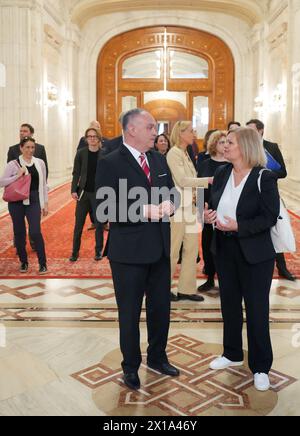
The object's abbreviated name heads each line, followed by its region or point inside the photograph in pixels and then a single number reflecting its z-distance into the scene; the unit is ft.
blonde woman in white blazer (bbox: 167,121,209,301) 15.74
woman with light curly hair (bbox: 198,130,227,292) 16.46
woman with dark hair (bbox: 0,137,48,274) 19.81
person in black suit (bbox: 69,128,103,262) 22.11
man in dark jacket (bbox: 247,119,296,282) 17.57
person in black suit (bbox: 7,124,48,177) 24.13
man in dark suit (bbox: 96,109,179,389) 10.74
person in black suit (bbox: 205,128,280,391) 10.79
